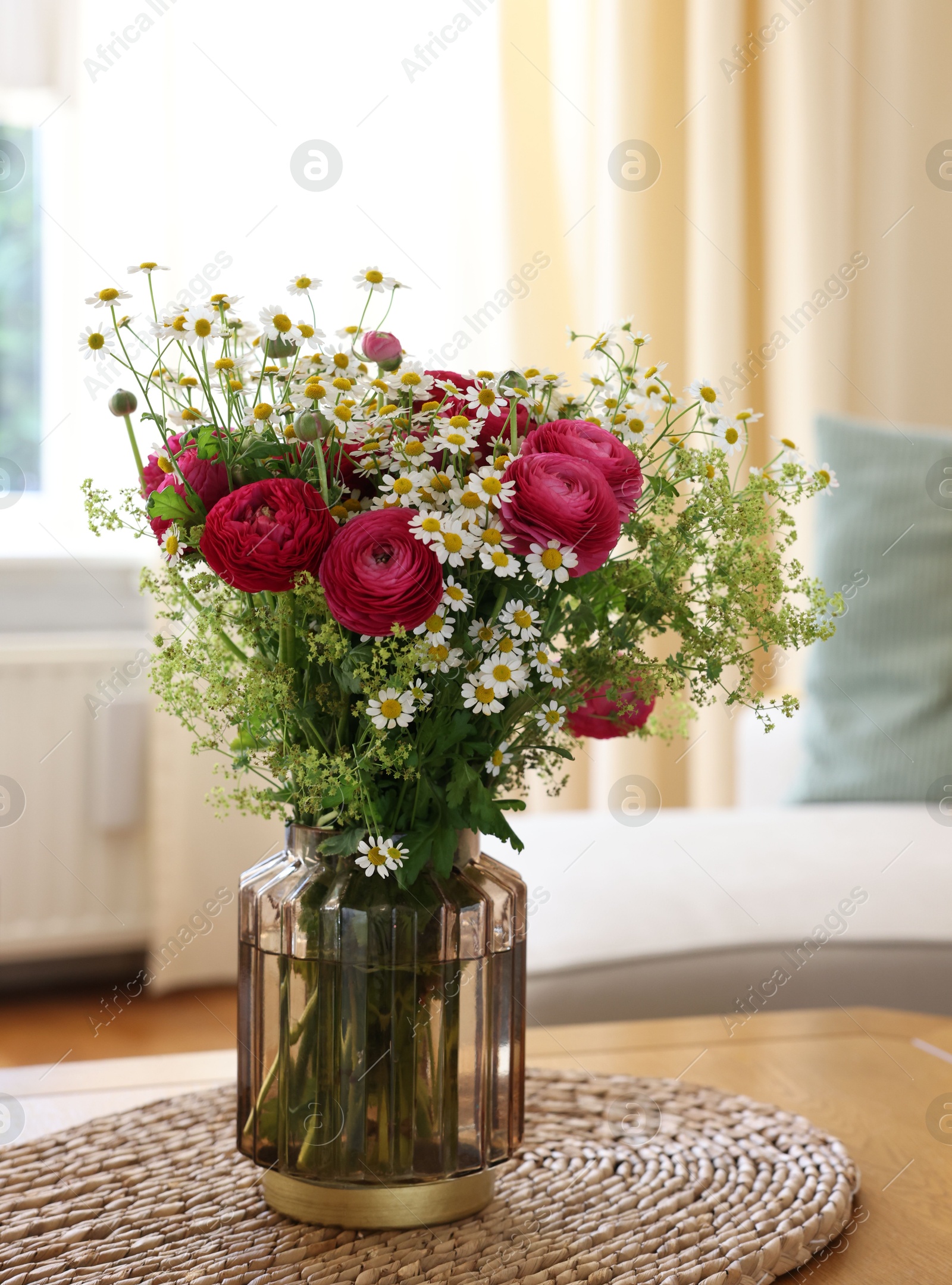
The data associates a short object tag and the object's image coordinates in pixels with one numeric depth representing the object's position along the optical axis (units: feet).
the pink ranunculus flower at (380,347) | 2.09
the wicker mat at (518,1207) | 2.05
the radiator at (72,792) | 7.53
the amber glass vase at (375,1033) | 2.05
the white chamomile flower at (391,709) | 1.90
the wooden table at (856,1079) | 2.20
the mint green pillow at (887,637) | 5.38
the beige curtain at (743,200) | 7.68
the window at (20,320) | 8.40
